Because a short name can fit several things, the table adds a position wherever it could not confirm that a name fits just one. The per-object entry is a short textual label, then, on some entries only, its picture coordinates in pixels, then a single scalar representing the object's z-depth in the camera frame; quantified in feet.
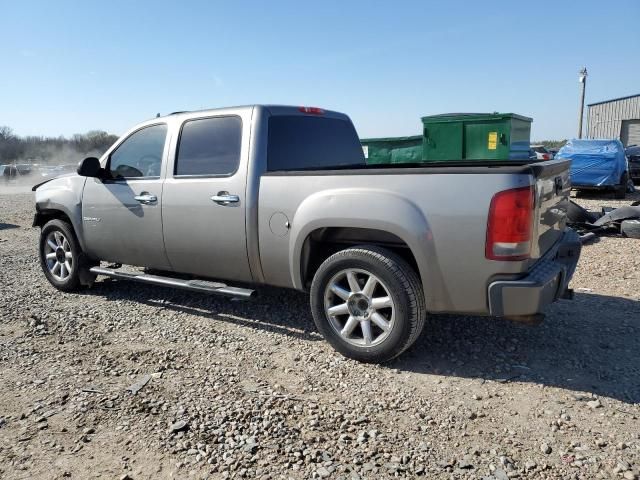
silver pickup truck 10.60
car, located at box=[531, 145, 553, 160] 61.26
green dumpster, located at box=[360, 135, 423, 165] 43.65
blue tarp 46.70
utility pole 104.90
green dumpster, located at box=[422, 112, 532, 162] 37.91
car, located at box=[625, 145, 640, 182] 64.49
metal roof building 113.70
